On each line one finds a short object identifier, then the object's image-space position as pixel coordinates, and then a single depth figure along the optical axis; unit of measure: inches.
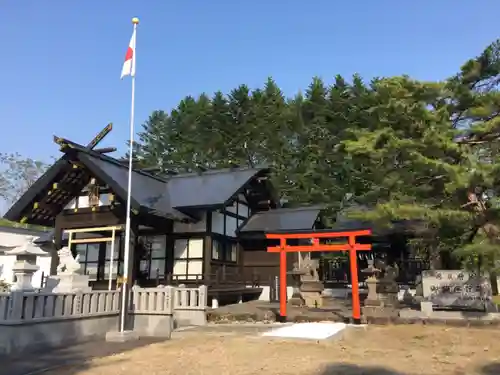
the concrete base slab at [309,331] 422.5
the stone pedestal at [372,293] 590.6
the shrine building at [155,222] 703.7
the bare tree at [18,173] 2374.5
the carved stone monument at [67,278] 507.5
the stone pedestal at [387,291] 623.8
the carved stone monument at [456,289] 562.9
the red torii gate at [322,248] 546.9
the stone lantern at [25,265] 467.8
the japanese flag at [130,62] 542.6
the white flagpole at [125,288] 477.1
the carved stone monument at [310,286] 705.0
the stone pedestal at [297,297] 705.6
